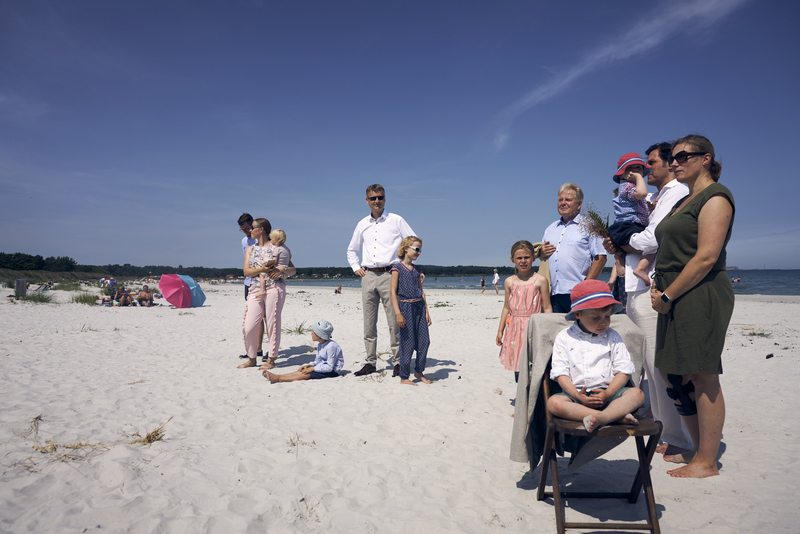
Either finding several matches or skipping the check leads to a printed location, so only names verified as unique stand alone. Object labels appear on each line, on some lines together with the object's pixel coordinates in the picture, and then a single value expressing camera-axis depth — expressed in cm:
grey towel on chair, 259
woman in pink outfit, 621
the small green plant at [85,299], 1659
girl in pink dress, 414
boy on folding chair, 243
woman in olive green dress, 267
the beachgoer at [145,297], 1690
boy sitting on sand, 589
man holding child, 331
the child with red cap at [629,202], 350
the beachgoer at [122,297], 1675
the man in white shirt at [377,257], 591
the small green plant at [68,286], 2415
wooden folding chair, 222
